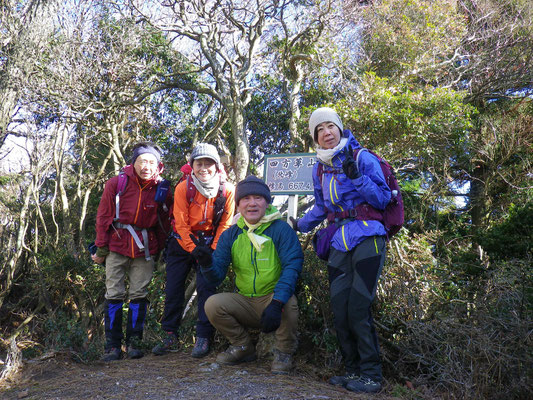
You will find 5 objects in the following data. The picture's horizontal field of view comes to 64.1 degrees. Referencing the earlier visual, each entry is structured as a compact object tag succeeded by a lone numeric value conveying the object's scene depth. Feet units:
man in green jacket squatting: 11.64
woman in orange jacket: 13.64
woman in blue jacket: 10.50
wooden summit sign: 16.53
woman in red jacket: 14.17
